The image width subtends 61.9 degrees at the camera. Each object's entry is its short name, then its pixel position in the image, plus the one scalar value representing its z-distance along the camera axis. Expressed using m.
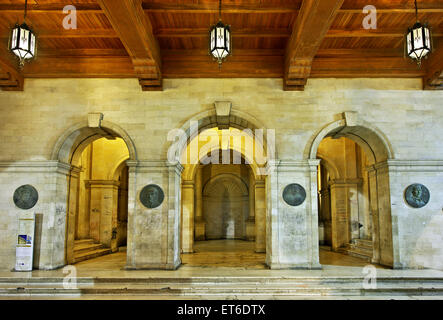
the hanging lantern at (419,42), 6.84
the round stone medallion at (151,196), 9.87
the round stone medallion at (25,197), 9.80
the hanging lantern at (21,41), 6.70
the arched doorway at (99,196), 14.16
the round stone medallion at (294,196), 9.80
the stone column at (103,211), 14.23
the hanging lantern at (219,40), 6.69
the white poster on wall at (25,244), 9.28
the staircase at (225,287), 7.79
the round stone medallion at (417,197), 9.80
